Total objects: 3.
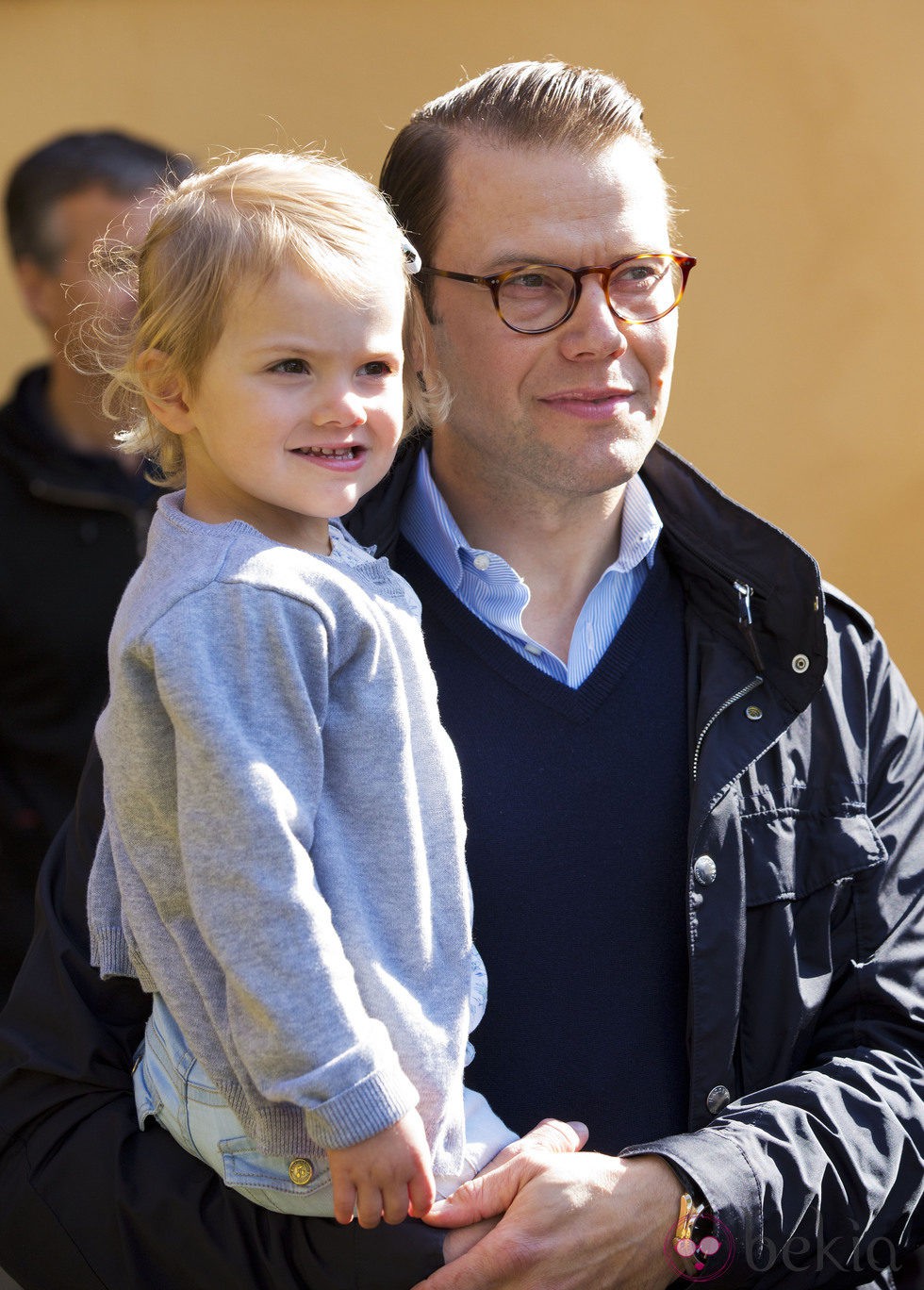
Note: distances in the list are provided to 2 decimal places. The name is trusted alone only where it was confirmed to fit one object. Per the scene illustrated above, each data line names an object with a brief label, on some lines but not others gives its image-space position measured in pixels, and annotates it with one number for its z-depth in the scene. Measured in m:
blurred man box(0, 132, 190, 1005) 4.29
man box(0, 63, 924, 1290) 3.76
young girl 3.65
